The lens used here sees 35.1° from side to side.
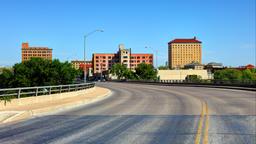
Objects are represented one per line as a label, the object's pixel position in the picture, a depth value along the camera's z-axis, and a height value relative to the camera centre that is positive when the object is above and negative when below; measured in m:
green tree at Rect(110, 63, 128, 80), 170.62 +5.46
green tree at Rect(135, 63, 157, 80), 161.25 +4.70
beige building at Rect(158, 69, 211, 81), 197.79 +2.86
